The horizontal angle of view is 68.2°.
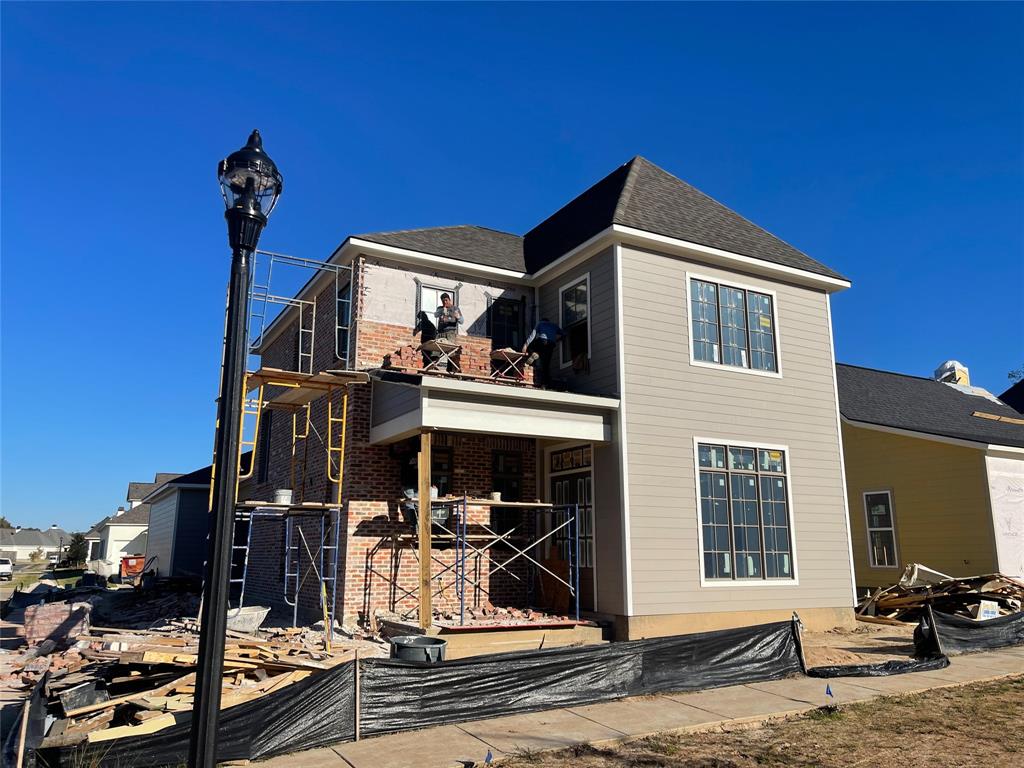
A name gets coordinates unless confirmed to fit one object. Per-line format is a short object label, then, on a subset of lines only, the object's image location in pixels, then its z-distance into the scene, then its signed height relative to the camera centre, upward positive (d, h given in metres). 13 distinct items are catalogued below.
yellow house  15.80 +1.40
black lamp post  4.21 +0.75
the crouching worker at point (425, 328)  13.93 +4.01
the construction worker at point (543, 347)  13.91 +3.69
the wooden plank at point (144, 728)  6.14 -1.46
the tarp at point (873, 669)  9.87 -1.54
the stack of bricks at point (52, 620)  13.10 -1.19
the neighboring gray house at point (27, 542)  96.31 +1.21
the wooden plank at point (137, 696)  7.24 -1.39
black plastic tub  8.65 -1.13
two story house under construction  12.01 +1.92
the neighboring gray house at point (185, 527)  25.84 +0.81
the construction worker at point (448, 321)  13.33 +3.96
